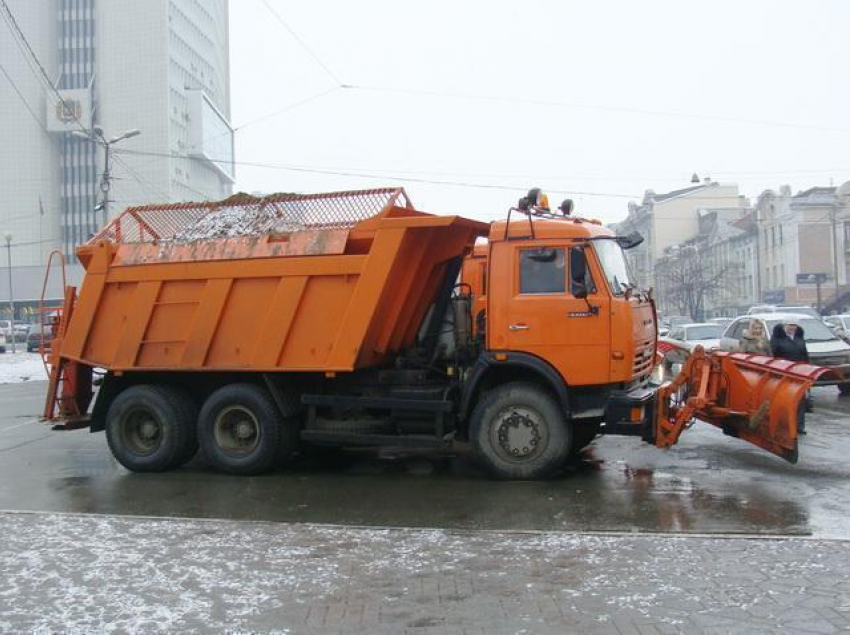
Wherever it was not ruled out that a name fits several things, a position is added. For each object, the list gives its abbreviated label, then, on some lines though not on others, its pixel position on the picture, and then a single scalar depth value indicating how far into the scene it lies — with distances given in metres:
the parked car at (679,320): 45.00
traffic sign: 60.91
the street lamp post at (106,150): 26.23
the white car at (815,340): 15.30
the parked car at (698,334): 21.73
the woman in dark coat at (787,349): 12.72
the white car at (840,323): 26.54
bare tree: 63.59
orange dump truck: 8.20
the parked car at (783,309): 26.96
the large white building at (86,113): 98.50
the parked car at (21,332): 60.20
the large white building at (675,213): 89.38
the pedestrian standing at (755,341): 12.63
